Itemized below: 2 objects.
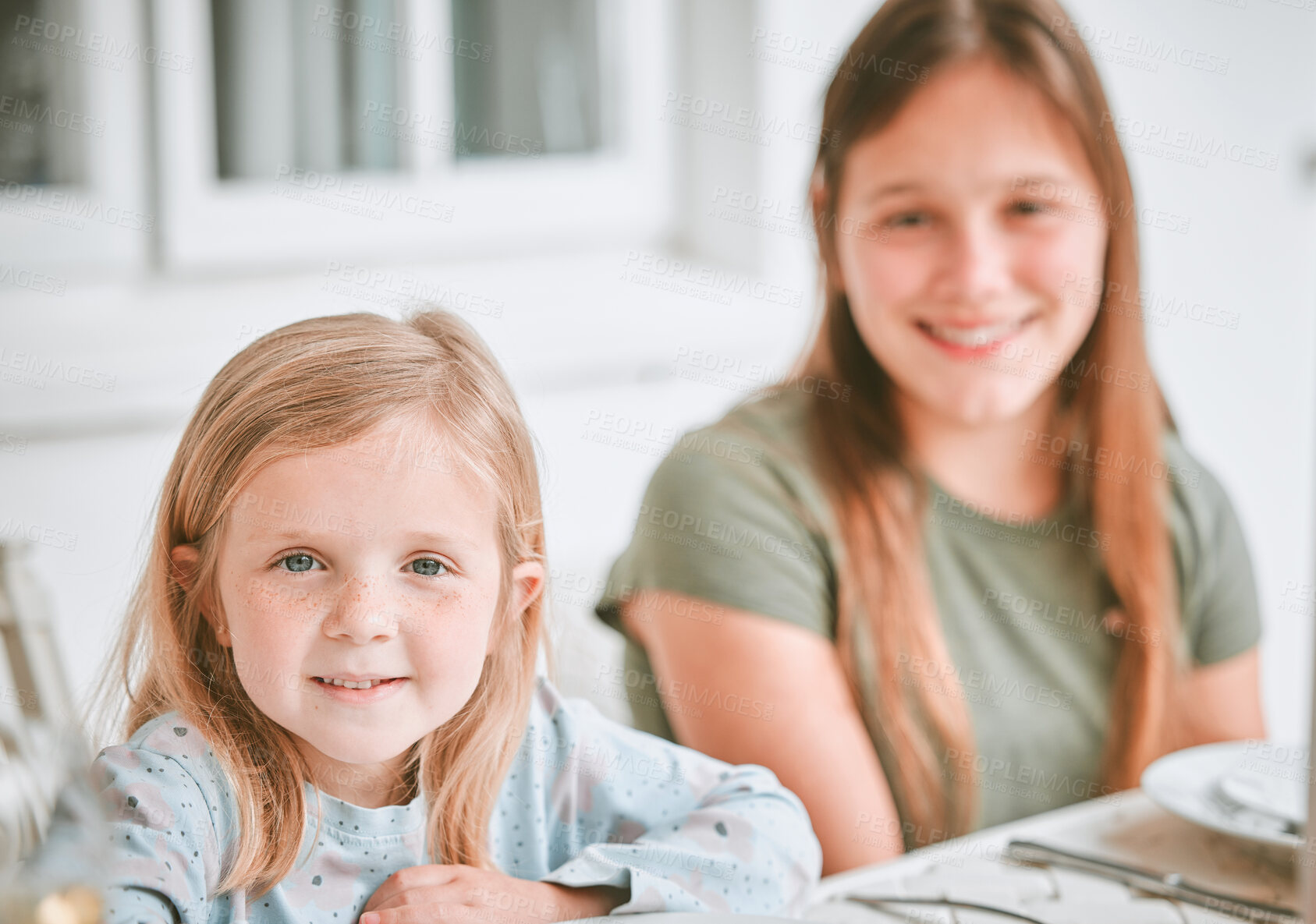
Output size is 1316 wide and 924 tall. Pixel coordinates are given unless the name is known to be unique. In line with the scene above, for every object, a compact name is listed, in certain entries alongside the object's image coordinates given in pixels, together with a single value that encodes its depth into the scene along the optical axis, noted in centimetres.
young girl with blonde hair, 113
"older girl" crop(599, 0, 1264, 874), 138
